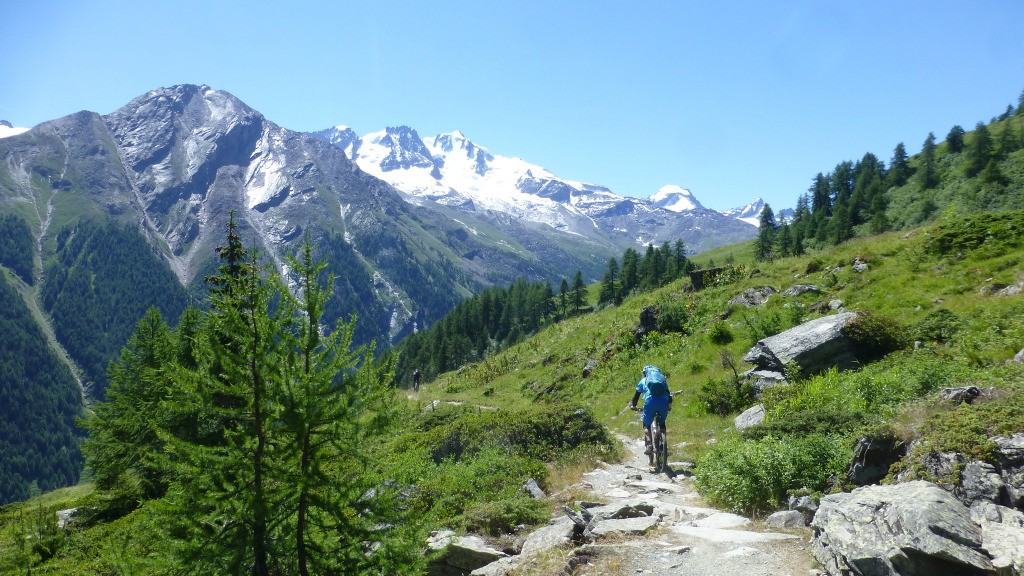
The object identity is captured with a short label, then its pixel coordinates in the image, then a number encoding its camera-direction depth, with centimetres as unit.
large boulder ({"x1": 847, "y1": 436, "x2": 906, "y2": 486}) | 750
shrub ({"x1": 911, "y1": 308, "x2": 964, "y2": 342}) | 1360
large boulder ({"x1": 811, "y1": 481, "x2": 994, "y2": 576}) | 501
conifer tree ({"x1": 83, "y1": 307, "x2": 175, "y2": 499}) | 1790
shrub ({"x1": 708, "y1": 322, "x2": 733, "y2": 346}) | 2221
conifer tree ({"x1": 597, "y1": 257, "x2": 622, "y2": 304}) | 9839
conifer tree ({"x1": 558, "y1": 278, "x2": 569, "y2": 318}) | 10723
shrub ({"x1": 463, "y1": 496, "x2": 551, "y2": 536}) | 920
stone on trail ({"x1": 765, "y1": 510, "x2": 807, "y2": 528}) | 758
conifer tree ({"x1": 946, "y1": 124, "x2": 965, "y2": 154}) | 9275
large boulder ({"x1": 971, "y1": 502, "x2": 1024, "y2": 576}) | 488
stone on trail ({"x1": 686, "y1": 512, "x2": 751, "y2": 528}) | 813
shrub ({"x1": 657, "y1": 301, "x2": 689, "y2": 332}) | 2667
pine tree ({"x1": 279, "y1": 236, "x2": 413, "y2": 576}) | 648
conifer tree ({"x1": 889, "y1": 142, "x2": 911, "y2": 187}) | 9075
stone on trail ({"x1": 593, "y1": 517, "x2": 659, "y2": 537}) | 789
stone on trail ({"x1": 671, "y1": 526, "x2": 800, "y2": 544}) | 714
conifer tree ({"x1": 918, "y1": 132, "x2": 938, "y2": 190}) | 8075
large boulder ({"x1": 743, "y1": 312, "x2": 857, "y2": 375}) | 1497
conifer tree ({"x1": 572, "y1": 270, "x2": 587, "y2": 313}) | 10327
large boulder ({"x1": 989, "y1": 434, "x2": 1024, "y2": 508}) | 561
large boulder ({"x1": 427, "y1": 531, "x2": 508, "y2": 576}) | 807
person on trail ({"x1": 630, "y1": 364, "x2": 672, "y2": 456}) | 1273
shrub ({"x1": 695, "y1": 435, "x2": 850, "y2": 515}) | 844
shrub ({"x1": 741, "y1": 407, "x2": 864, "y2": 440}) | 960
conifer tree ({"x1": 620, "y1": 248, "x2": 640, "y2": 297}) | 9475
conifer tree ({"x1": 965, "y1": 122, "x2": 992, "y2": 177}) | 7319
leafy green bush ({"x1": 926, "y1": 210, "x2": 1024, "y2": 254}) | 1767
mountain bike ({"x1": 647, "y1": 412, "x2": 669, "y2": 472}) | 1245
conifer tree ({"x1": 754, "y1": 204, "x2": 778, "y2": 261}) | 8350
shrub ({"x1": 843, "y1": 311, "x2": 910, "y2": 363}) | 1449
